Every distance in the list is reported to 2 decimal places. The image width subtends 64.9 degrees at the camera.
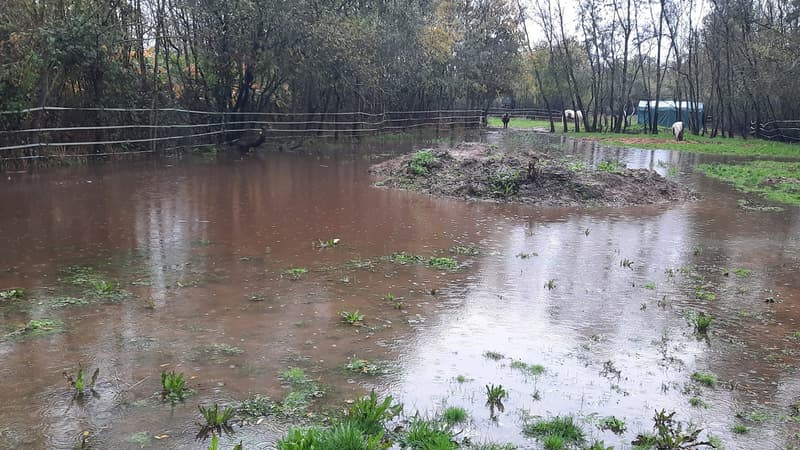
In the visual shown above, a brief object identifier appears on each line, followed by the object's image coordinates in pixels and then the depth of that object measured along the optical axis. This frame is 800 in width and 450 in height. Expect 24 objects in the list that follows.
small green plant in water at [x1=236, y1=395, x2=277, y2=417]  3.98
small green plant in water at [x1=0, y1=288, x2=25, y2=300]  5.98
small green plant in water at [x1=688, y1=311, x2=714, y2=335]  5.64
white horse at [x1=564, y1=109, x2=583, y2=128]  46.65
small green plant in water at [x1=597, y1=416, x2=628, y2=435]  3.92
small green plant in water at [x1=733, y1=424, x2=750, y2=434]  3.95
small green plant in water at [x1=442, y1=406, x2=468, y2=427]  3.95
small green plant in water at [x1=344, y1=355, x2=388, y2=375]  4.68
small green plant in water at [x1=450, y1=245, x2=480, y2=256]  8.45
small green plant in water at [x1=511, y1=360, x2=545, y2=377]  4.76
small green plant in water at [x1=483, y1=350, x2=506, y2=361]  5.03
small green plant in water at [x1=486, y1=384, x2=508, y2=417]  4.18
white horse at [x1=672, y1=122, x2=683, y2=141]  30.69
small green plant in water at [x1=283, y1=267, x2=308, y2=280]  7.08
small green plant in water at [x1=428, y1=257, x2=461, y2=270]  7.71
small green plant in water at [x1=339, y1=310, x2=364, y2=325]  5.66
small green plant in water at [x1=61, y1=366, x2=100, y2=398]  4.14
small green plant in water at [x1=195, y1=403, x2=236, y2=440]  3.73
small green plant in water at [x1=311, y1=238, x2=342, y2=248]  8.54
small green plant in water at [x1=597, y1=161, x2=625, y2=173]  14.39
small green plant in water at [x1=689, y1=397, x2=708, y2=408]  4.28
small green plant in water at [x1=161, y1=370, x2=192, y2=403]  4.12
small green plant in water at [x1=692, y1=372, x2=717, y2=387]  4.64
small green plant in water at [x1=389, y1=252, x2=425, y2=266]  7.84
